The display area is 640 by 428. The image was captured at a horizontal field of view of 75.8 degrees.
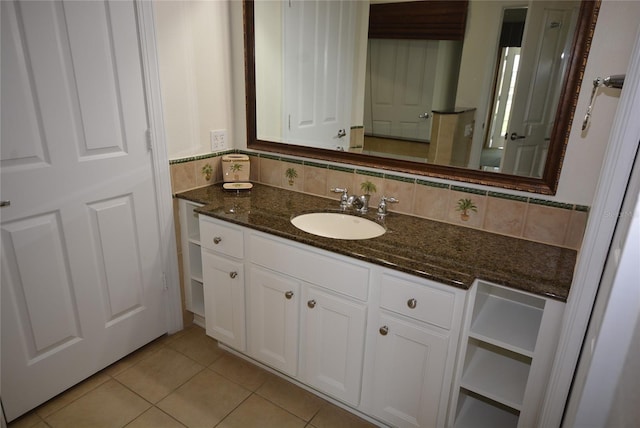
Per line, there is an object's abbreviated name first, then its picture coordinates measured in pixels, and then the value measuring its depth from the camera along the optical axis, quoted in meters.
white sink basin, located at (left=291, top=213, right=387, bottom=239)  1.88
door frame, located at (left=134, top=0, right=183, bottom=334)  1.79
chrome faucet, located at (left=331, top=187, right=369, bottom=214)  1.92
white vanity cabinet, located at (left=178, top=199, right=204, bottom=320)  2.16
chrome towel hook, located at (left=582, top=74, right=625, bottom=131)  1.18
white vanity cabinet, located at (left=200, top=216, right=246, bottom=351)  1.86
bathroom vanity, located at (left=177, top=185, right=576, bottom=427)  1.38
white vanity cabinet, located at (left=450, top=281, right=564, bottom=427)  1.34
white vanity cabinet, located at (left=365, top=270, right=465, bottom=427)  1.39
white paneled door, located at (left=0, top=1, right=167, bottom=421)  1.49
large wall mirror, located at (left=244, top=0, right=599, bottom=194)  1.49
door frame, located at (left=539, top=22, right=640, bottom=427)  0.97
